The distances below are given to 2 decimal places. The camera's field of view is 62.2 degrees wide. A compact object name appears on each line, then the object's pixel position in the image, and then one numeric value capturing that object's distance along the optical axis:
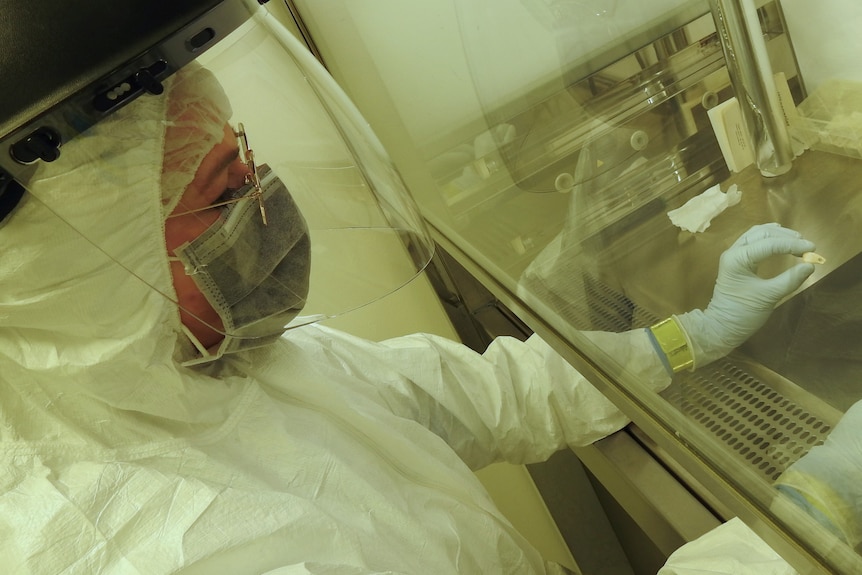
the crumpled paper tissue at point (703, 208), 0.70
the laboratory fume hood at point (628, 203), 0.54
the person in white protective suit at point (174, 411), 0.60
